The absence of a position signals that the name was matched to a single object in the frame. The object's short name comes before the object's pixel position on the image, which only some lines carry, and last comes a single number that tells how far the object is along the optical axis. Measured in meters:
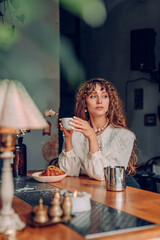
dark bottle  1.89
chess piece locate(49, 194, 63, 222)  1.06
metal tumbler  1.63
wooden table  0.98
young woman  1.98
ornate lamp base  1.00
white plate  1.83
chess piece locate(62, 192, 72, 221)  1.10
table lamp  0.95
